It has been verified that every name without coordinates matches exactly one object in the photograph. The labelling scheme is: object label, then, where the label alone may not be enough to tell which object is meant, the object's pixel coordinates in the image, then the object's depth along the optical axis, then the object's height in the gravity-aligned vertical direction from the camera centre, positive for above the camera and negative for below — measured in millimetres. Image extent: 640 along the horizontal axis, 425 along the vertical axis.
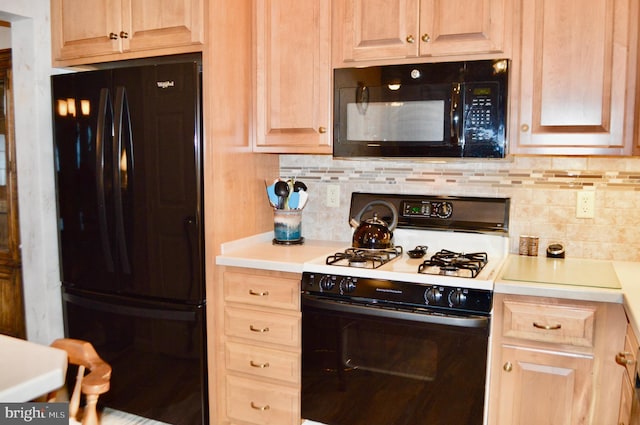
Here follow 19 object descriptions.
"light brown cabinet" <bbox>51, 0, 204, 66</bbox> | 2309 +619
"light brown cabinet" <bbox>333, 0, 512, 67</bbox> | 2080 +556
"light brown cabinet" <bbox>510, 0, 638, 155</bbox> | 1945 +333
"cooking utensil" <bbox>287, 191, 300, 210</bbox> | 2699 -166
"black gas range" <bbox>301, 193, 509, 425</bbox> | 1915 -621
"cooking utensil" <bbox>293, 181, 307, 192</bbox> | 2690 -95
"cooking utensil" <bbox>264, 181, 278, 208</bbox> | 2639 -143
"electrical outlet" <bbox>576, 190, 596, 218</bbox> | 2295 -151
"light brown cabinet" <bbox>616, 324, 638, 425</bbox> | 1549 -603
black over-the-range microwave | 2078 +231
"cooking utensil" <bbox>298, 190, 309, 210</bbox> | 2708 -158
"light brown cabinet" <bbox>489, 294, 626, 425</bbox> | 1801 -659
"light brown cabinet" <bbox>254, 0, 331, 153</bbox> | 2375 +409
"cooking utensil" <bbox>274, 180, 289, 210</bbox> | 2602 -107
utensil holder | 2631 -291
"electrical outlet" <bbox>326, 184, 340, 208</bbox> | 2766 -144
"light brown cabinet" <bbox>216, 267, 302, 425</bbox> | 2250 -772
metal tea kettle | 2404 -297
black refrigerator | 2309 -262
